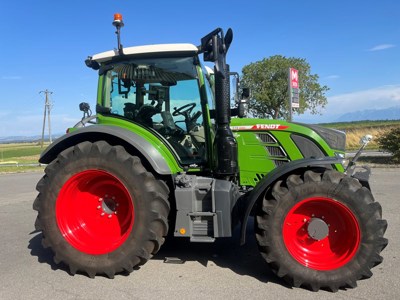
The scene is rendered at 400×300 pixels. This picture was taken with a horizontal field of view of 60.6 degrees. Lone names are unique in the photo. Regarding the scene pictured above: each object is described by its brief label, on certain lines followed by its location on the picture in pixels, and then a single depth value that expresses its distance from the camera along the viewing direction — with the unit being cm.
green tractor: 320
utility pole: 4225
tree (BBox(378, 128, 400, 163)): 1341
